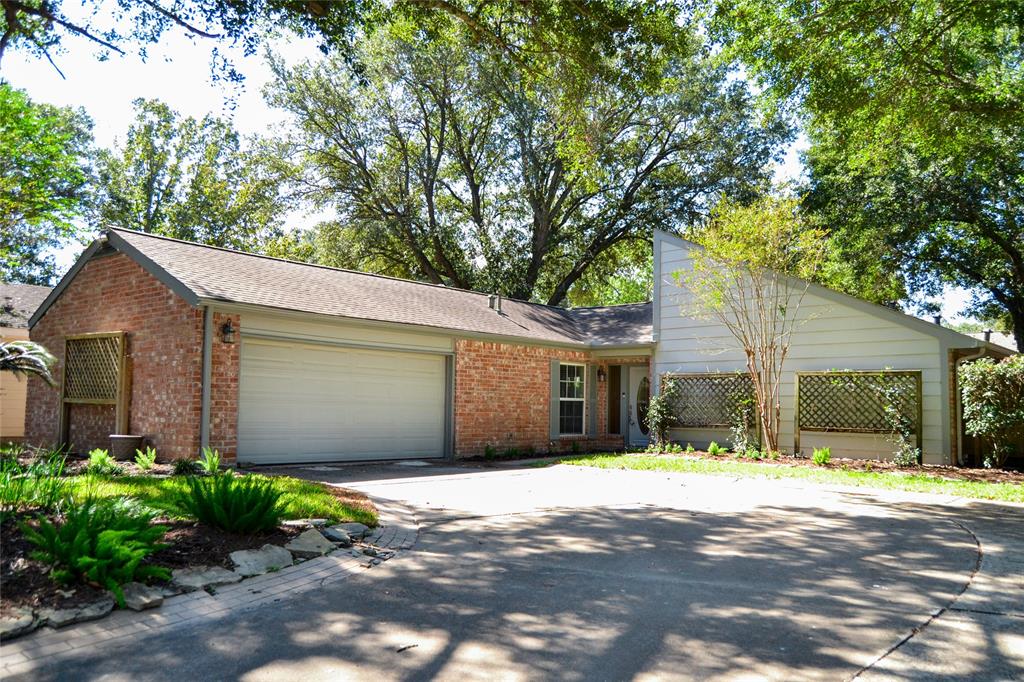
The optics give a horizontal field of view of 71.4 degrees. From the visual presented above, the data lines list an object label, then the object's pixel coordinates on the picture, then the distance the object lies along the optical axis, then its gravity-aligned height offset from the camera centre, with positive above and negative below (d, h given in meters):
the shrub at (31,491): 5.08 -0.77
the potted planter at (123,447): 10.89 -0.92
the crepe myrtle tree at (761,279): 13.88 +2.37
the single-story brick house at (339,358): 10.98 +0.62
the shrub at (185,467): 9.27 -1.06
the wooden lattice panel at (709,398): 15.35 -0.10
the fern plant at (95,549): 4.14 -0.98
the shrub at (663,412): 16.31 -0.44
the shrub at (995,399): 12.02 -0.05
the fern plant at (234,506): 5.50 -0.92
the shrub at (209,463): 8.76 -0.94
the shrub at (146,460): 9.77 -1.00
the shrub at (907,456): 12.78 -1.10
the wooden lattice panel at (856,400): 13.20 -0.11
